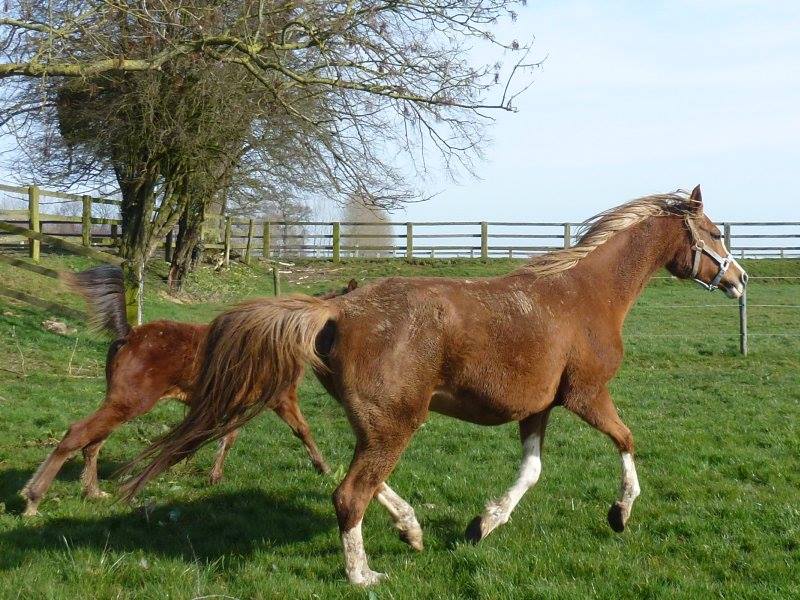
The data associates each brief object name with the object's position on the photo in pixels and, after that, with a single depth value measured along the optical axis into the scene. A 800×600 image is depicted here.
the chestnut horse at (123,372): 6.20
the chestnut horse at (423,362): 4.61
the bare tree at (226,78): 9.52
